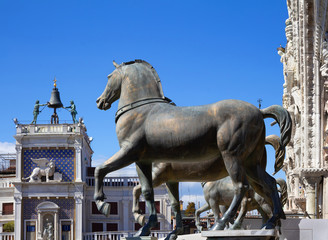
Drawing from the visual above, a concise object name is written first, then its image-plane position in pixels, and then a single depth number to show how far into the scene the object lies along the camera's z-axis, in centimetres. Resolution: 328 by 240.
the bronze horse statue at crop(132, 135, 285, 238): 1045
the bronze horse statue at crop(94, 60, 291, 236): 930
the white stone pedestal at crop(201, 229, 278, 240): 898
